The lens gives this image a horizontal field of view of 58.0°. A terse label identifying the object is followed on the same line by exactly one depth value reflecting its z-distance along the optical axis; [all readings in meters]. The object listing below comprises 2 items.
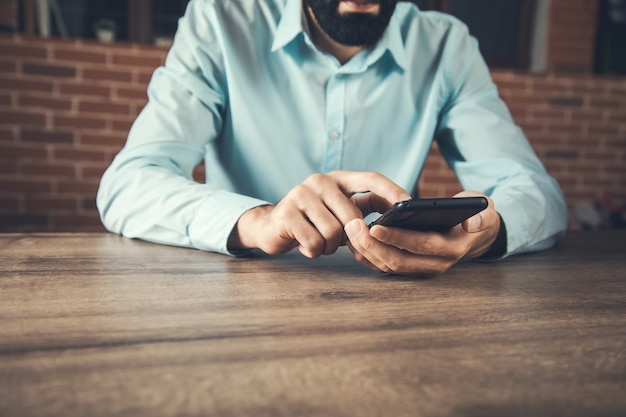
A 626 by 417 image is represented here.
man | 0.95
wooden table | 0.32
